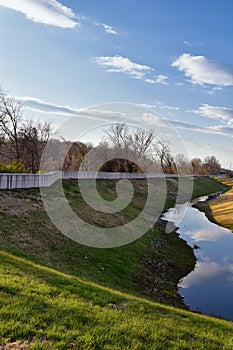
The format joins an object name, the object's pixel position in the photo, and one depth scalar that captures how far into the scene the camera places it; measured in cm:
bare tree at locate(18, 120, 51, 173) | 4947
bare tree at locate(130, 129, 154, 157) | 10131
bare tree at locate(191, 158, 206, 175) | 17862
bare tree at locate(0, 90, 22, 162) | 4734
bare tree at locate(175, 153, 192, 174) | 14766
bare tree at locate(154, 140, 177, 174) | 11496
